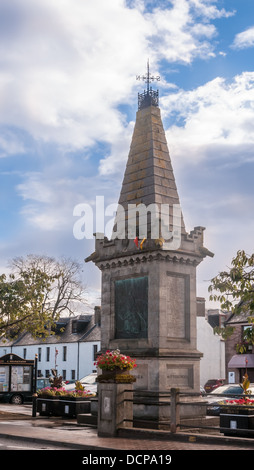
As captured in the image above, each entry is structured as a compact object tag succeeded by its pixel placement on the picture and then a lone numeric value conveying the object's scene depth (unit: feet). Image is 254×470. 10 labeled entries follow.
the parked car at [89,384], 102.59
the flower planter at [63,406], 77.41
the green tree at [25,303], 91.76
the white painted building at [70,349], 221.25
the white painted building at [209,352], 202.59
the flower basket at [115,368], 56.03
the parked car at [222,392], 80.07
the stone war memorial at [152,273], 62.69
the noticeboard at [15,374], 119.44
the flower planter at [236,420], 51.93
